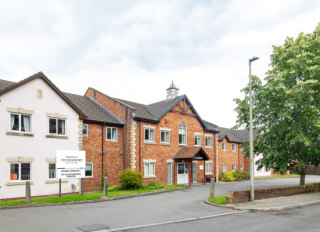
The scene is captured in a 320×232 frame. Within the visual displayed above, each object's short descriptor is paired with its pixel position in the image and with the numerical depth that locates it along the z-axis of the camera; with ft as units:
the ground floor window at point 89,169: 80.23
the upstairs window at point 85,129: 80.89
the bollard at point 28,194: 52.95
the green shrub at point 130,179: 77.30
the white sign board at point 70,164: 60.75
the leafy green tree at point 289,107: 64.23
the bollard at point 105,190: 61.93
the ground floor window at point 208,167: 114.32
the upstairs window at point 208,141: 115.92
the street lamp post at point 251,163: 53.00
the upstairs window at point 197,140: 110.36
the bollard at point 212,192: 57.08
